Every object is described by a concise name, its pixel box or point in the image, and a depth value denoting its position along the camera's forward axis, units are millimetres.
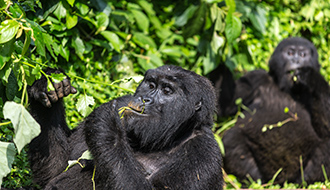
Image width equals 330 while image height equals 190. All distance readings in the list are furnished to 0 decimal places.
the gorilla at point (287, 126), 12875
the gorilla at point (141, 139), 6480
